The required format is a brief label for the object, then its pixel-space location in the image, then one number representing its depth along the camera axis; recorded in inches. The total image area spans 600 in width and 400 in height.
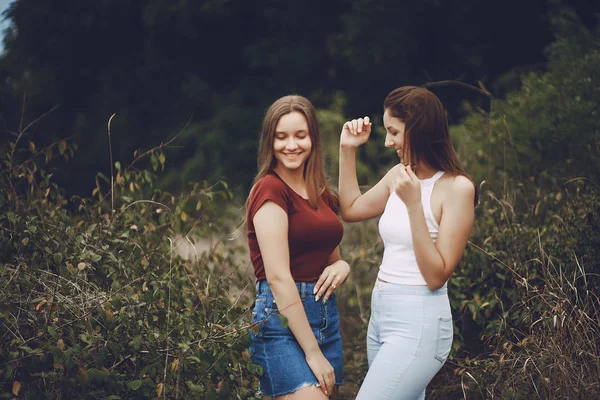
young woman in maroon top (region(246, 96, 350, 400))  105.6
